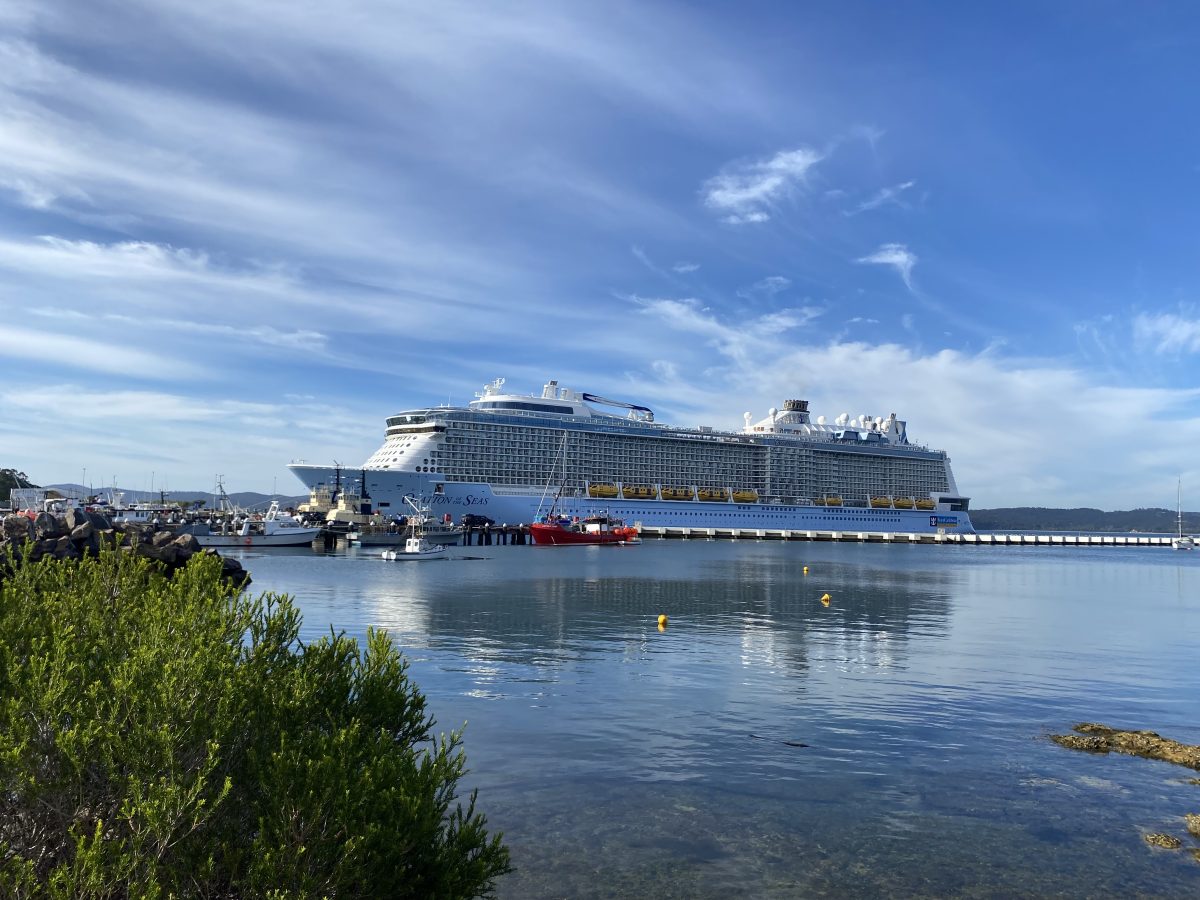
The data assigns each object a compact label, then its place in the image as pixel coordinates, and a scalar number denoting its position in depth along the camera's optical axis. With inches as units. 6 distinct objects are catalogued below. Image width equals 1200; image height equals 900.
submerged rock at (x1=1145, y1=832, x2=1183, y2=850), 369.1
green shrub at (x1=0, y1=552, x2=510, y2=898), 181.0
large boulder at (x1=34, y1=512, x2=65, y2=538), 1517.0
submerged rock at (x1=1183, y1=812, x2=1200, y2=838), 388.0
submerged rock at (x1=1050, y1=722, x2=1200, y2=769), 513.3
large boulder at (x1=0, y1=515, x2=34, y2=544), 1376.7
